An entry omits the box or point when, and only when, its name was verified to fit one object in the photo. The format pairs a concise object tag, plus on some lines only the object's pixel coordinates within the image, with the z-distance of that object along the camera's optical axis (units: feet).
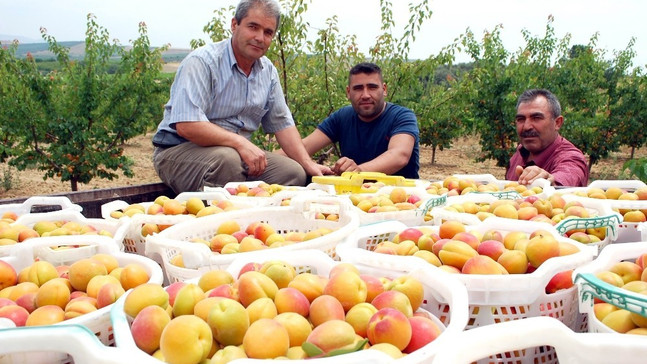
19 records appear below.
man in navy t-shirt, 14.11
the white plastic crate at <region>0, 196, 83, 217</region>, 7.99
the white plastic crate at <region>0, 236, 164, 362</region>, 5.27
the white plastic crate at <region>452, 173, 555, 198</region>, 8.41
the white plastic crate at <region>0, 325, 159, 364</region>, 2.90
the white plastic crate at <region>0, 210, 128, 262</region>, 5.43
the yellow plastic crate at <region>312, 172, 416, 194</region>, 9.89
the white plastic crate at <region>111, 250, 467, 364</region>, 2.72
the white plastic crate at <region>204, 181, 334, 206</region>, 8.12
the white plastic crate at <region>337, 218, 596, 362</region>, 4.17
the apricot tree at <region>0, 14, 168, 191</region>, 28.17
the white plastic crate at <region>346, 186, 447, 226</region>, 7.22
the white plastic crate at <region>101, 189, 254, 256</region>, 6.64
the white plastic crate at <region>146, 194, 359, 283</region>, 4.98
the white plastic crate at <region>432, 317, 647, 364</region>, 2.62
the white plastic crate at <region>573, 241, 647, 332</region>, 3.42
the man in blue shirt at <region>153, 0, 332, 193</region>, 11.46
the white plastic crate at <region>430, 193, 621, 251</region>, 5.88
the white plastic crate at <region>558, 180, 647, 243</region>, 6.98
